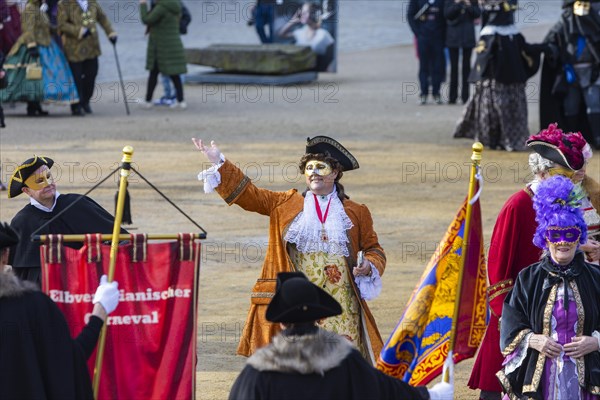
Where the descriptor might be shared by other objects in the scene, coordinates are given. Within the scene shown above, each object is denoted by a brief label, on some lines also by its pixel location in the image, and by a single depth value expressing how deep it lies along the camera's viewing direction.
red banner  11.80
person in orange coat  13.59
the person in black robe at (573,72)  30.52
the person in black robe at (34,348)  10.12
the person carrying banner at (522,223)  13.39
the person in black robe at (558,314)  11.93
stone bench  45.12
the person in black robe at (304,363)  9.54
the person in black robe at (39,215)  13.54
